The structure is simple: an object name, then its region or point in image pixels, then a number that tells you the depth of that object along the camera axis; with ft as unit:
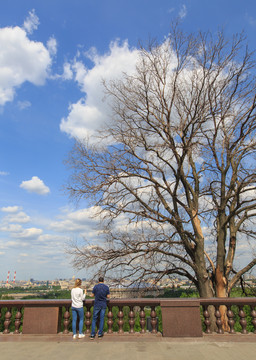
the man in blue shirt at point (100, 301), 18.38
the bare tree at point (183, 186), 37.50
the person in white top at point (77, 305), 18.48
